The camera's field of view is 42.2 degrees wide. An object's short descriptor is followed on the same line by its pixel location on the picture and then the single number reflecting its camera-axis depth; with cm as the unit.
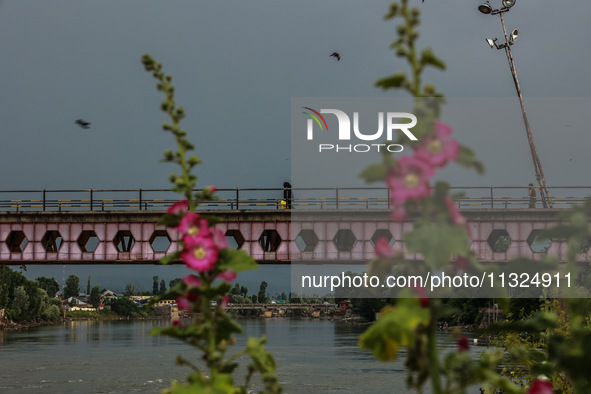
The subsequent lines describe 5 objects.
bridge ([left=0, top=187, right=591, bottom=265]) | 4997
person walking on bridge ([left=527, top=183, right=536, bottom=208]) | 5144
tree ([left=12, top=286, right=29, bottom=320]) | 15112
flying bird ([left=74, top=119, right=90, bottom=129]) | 4178
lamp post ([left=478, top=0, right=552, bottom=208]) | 5006
